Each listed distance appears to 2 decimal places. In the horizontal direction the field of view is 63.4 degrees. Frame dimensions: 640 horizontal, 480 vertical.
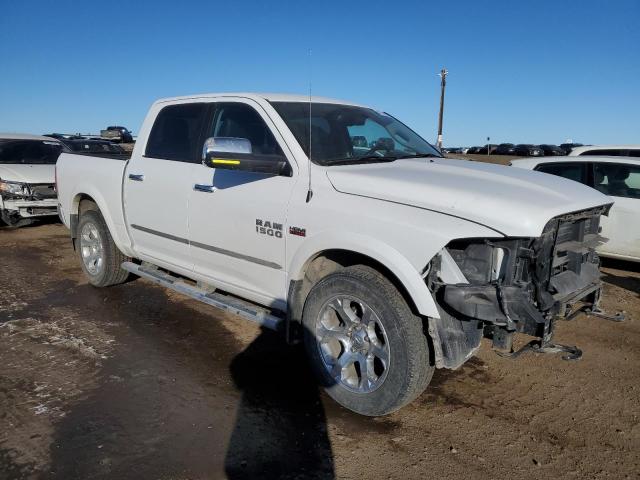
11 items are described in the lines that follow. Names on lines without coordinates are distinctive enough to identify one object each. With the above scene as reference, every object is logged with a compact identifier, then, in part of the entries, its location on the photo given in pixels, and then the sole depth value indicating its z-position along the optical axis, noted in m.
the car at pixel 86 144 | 13.30
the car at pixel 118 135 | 31.00
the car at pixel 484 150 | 46.65
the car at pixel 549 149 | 40.66
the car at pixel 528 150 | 41.70
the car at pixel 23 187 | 9.70
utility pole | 29.30
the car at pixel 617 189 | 6.51
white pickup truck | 2.90
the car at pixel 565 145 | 49.09
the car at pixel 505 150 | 45.31
